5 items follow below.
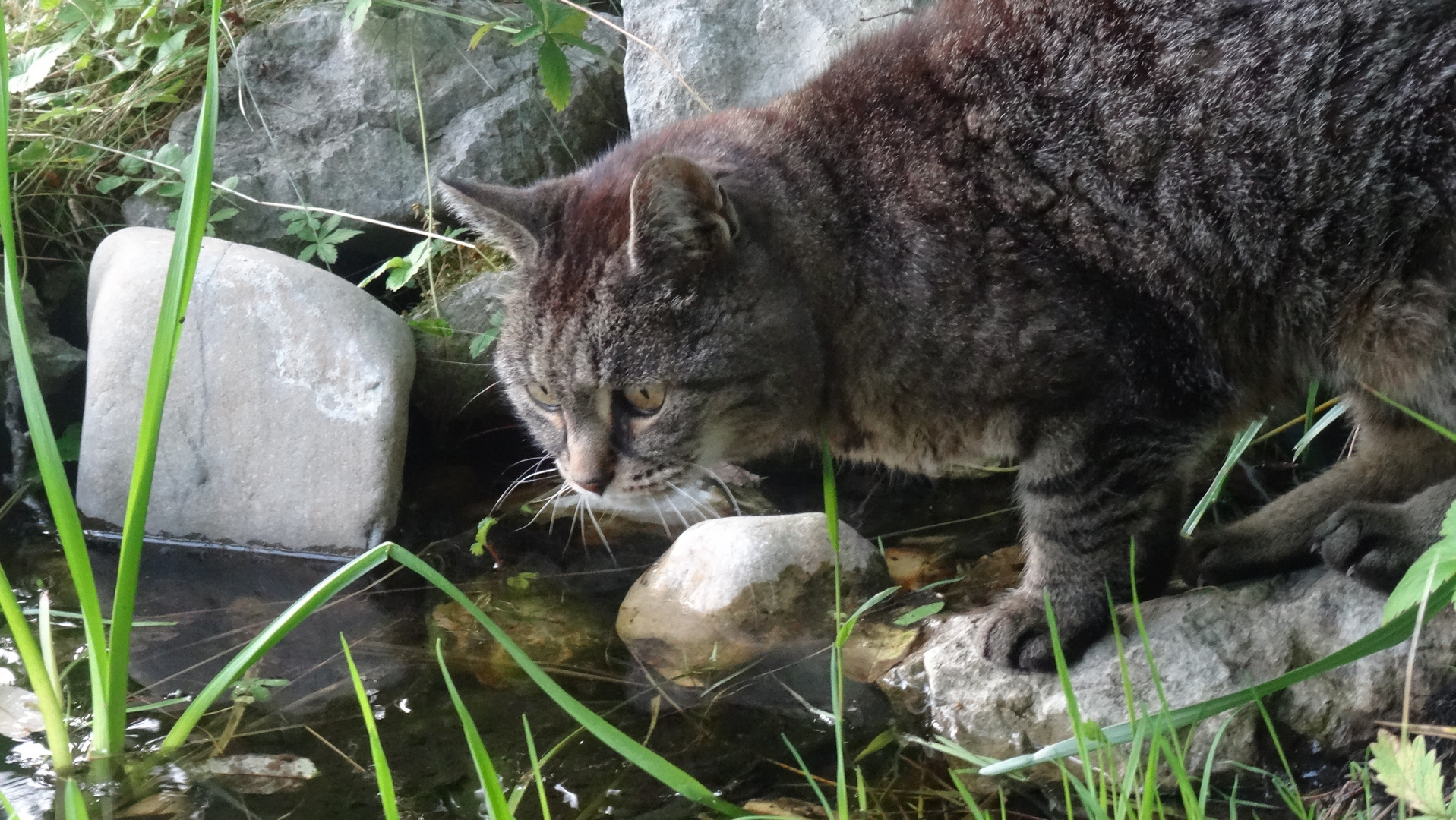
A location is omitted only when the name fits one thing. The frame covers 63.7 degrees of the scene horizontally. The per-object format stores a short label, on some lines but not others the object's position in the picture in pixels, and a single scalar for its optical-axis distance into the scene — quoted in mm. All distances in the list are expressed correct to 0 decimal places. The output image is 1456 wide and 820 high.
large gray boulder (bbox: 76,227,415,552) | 2990
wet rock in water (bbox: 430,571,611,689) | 2383
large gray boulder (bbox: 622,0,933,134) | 3311
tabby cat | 1877
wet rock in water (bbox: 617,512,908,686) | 2408
